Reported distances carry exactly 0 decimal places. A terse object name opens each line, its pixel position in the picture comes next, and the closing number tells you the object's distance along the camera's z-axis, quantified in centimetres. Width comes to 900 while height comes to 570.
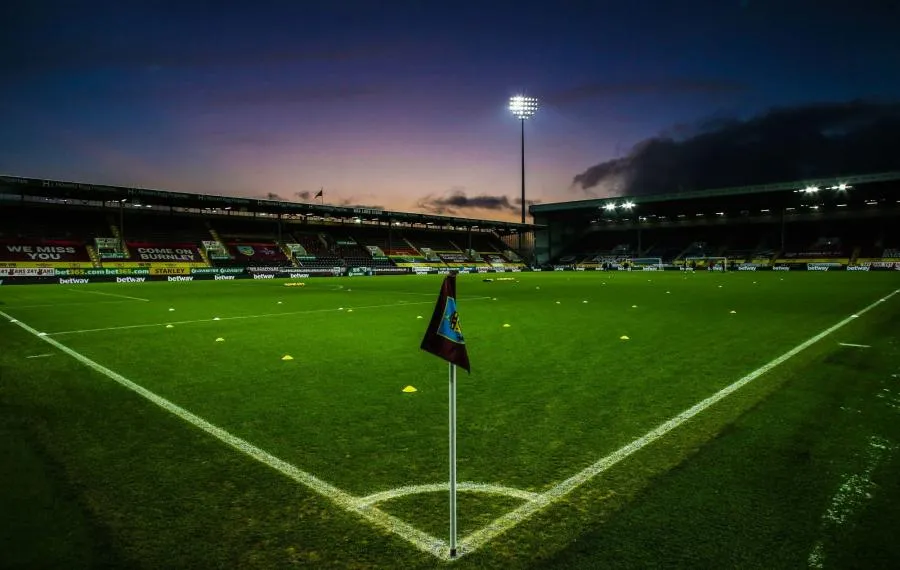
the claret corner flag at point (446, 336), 274
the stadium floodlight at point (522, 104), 6506
